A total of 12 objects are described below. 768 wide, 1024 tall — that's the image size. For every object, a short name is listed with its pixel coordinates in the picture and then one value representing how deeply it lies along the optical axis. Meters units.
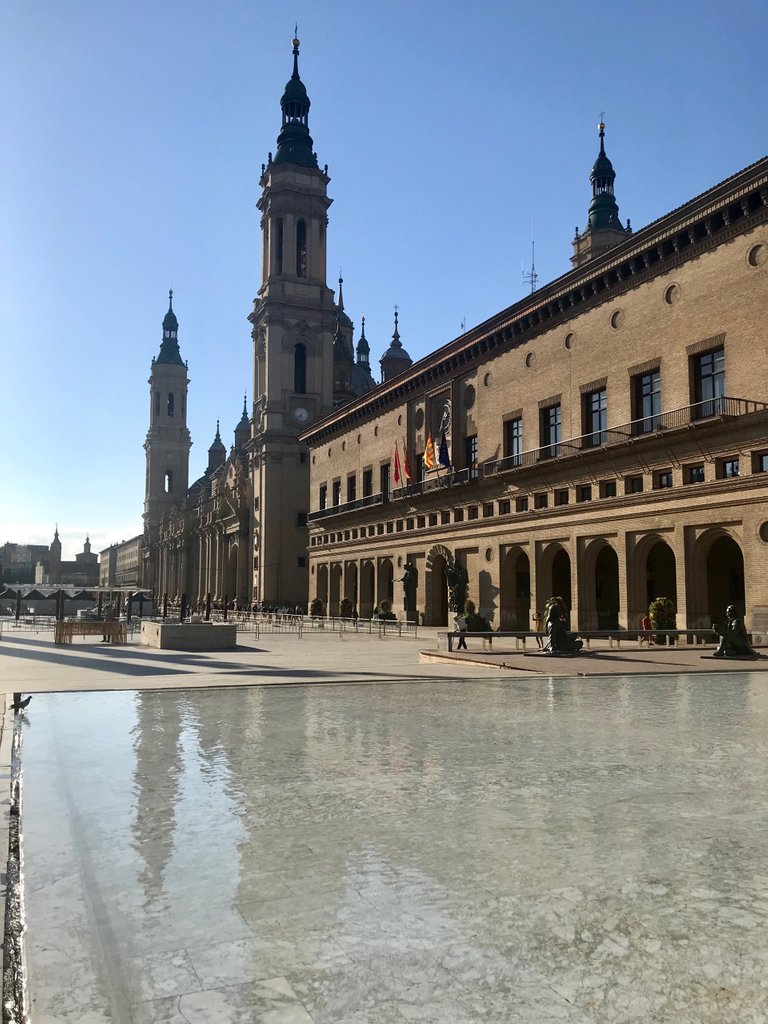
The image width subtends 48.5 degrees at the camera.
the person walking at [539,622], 38.56
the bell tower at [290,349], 84.50
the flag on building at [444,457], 49.44
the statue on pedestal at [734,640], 23.44
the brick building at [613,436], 30.78
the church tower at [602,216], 69.19
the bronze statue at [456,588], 46.84
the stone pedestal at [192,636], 29.06
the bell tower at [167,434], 148.88
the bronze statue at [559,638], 24.62
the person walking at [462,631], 27.64
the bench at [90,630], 31.80
